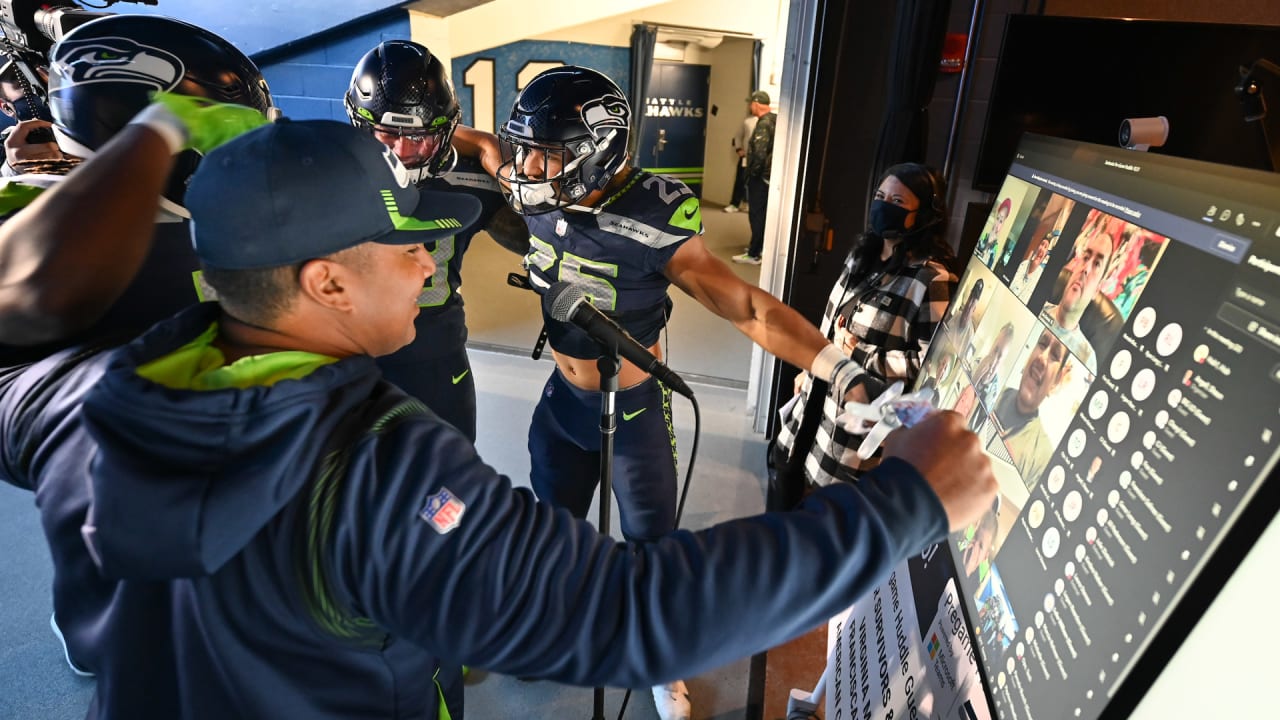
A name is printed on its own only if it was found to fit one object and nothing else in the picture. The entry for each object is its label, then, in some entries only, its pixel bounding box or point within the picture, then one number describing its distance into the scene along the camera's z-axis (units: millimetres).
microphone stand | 1594
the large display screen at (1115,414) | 561
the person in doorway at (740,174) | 11252
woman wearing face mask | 2164
